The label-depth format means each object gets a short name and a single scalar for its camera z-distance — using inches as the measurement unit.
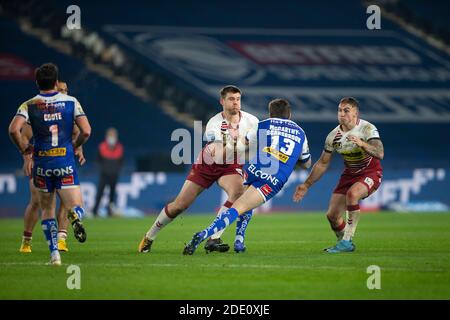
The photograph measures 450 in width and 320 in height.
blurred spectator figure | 1011.9
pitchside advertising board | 1002.7
